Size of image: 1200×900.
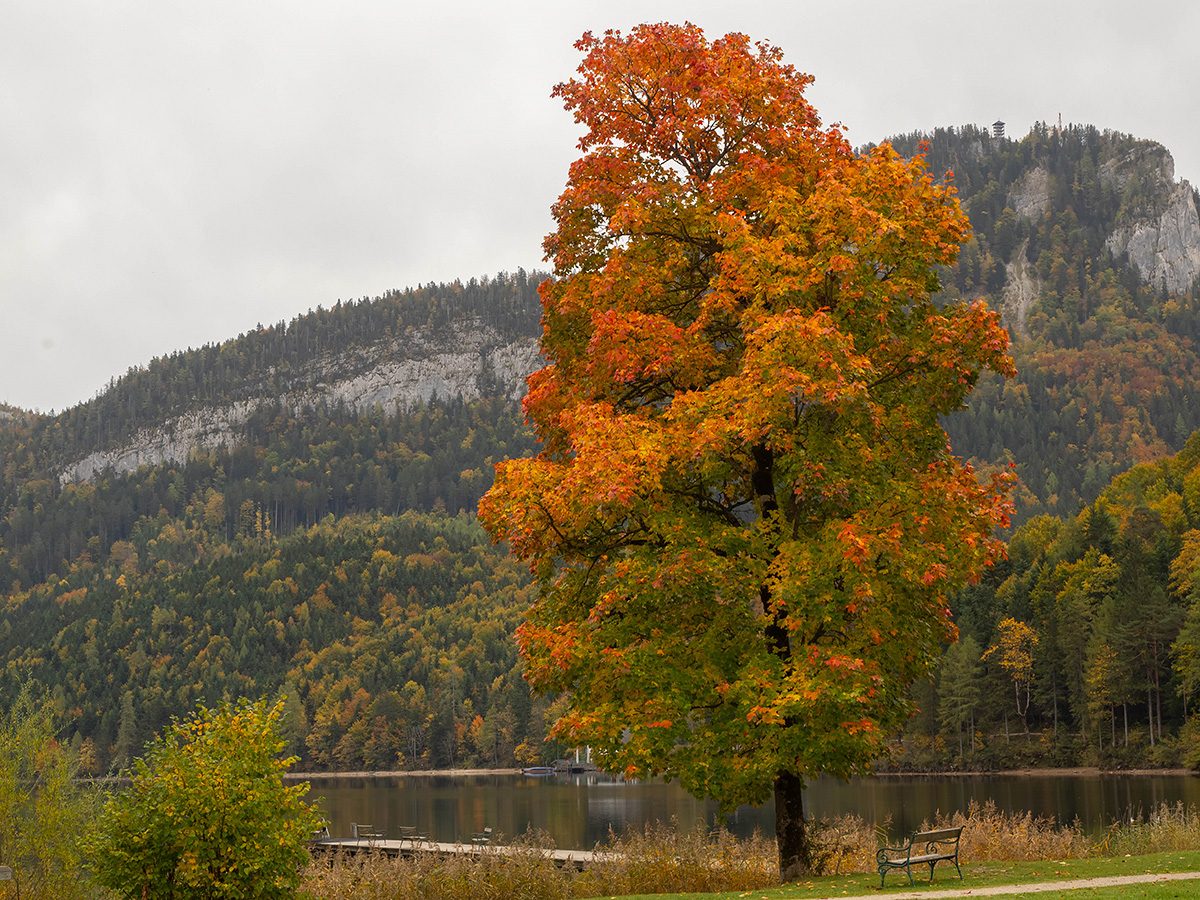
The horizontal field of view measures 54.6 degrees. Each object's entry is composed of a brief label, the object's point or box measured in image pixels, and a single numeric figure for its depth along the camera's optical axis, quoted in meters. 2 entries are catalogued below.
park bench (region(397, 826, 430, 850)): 39.66
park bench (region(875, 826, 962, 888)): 18.91
